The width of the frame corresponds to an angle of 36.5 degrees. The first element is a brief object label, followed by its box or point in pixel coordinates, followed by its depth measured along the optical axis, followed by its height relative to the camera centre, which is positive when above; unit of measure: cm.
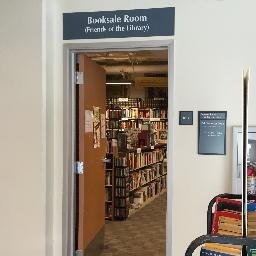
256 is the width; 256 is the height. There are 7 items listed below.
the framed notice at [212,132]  337 -14
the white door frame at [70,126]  354 -10
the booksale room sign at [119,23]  347 +85
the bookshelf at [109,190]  653 -125
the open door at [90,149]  392 -37
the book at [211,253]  180 -64
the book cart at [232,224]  164 -53
